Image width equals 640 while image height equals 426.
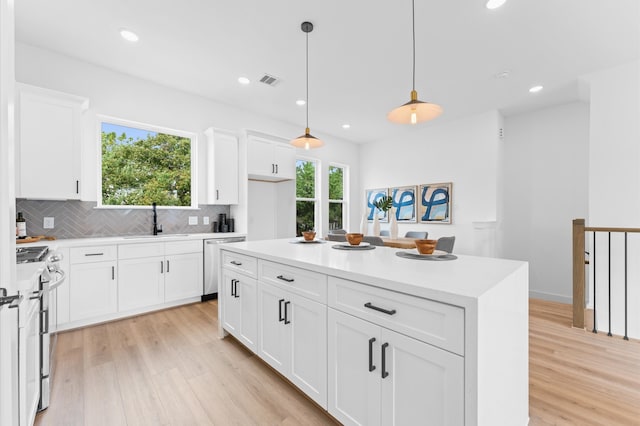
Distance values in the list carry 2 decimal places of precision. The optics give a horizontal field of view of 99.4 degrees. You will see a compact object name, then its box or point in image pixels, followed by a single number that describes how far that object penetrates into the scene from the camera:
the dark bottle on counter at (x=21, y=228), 2.58
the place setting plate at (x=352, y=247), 2.09
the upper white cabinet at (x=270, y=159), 4.26
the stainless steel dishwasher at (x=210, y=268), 3.67
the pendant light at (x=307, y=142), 2.86
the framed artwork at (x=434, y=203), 5.03
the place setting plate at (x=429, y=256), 1.59
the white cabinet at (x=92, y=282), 2.72
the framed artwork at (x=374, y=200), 6.06
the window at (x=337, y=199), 6.18
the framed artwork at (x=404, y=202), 5.52
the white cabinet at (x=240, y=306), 2.04
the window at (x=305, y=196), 5.55
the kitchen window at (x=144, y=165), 3.44
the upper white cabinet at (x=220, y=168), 3.96
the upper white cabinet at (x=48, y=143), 2.60
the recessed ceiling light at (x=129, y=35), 2.62
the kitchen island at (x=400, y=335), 0.95
